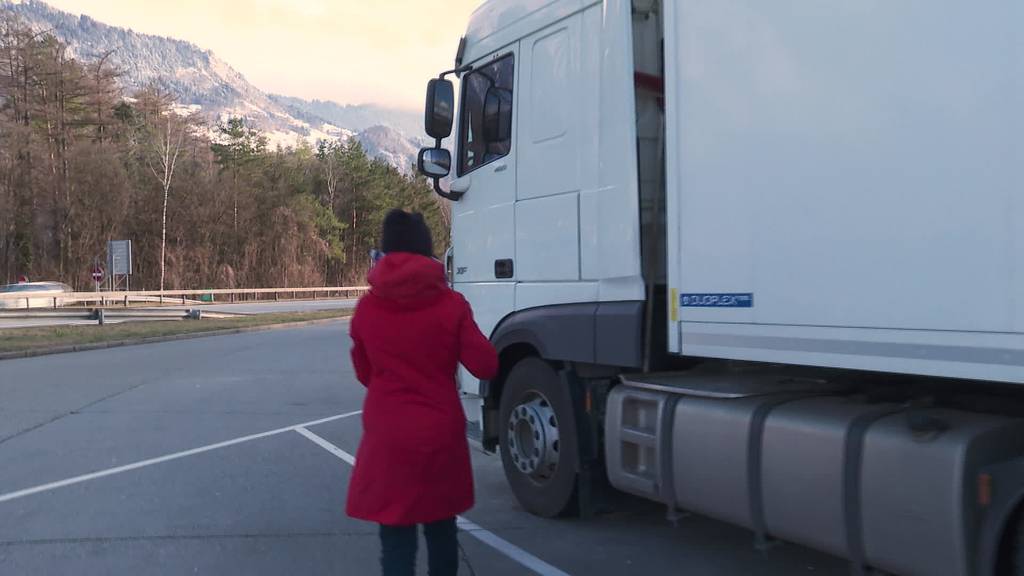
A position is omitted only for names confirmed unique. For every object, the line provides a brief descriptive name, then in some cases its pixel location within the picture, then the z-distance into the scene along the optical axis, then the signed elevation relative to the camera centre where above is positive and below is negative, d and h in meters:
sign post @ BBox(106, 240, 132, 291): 31.18 +1.54
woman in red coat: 3.23 -0.41
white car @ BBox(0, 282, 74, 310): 30.44 -0.08
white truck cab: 2.87 +0.12
